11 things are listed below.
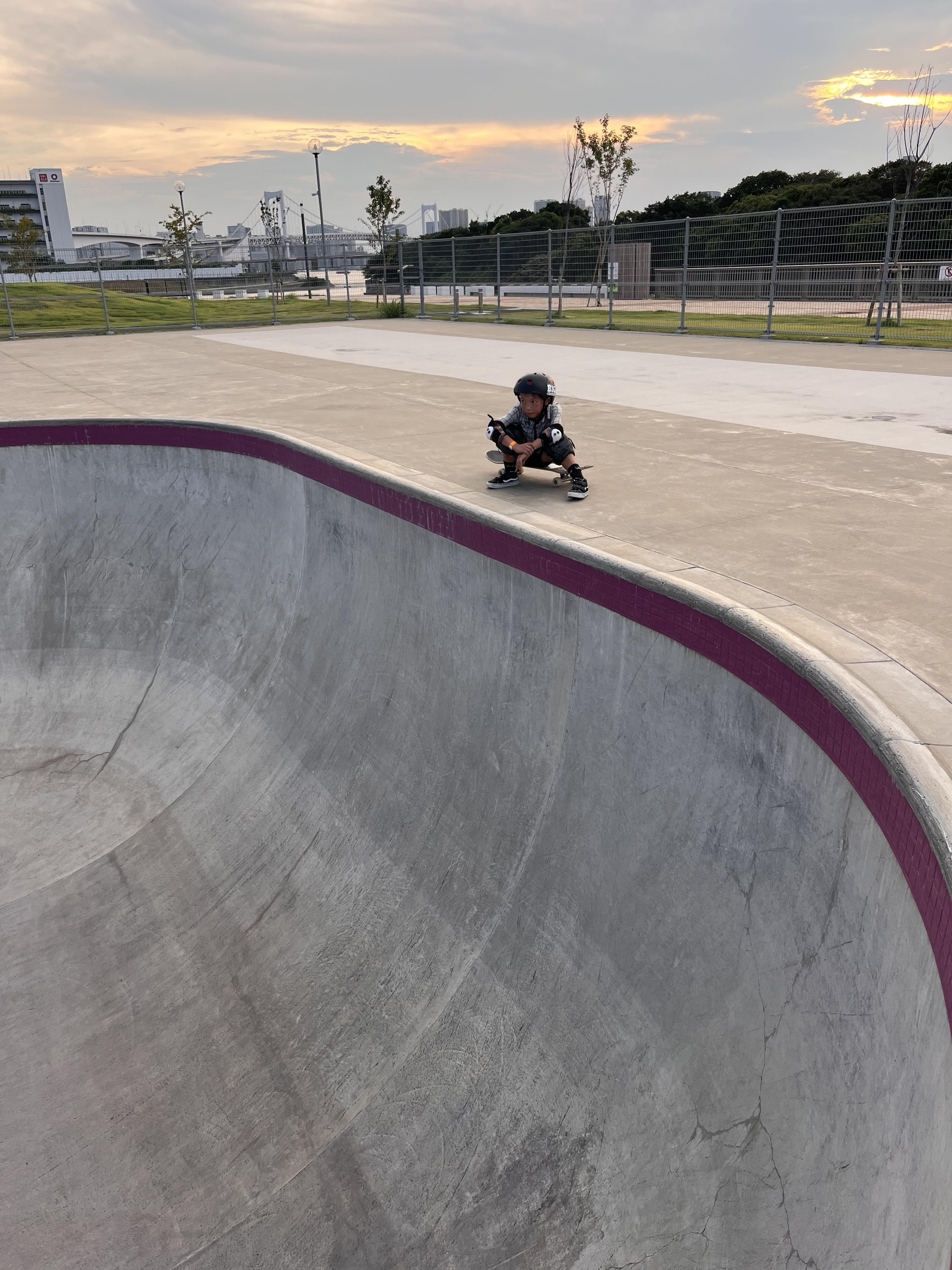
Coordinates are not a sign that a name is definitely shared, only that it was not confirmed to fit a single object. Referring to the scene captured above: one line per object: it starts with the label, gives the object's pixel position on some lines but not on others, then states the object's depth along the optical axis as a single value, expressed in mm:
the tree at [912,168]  23844
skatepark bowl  2652
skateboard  6590
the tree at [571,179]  38531
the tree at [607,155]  35094
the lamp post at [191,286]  24812
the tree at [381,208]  33656
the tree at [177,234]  47938
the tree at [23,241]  47812
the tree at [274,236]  28984
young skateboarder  6301
